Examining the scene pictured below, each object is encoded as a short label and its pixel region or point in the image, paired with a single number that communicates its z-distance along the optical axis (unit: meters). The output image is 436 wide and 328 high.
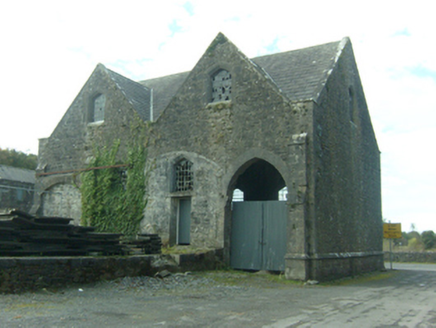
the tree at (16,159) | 41.22
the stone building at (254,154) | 14.54
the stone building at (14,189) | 23.12
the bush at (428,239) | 45.47
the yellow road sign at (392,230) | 21.39
